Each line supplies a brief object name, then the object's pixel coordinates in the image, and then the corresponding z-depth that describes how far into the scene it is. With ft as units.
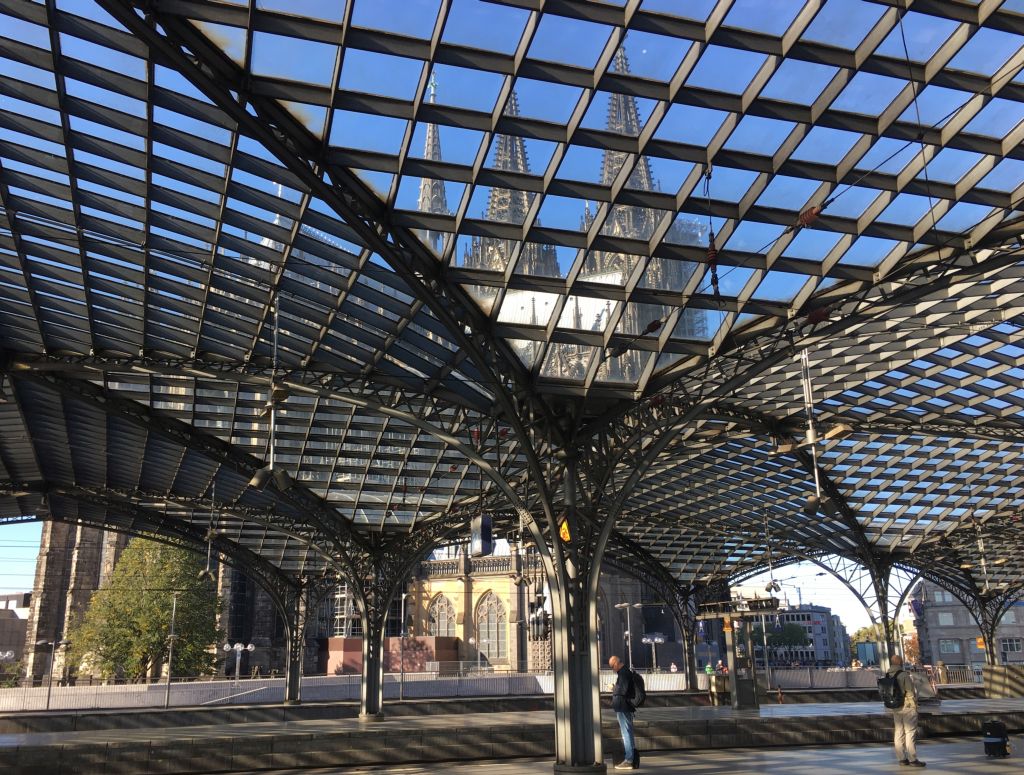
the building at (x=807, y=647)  573.33
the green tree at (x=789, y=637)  526.41
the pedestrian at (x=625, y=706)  63.03
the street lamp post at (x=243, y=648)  257.75
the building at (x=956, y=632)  353.10
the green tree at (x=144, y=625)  217.15
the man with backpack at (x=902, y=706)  60.44
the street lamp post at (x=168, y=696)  151.73
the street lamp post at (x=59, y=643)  257.71
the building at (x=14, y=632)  368.48
